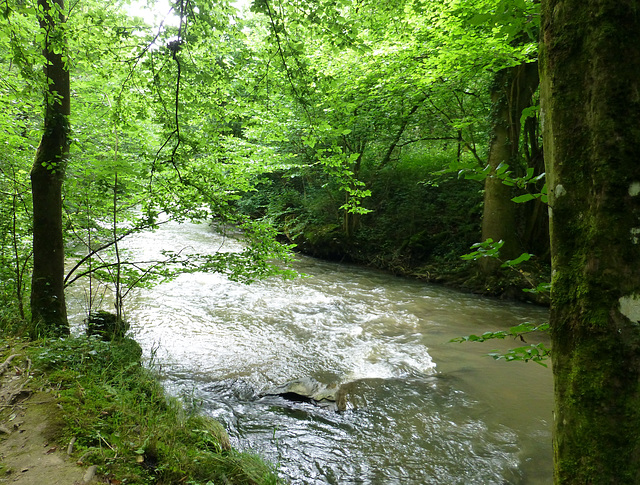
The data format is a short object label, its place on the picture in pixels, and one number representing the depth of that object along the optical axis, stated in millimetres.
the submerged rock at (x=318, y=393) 4723
